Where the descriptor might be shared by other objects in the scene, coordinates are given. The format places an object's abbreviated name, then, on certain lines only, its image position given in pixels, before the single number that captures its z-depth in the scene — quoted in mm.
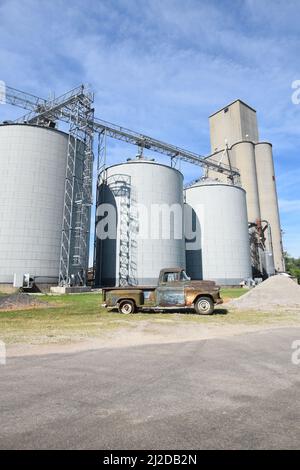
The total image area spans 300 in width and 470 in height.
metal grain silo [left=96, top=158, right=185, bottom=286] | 35125
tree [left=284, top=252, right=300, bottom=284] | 95225
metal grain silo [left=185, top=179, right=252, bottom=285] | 42469
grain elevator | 52344
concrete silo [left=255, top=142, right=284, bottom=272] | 54406
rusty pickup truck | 15352
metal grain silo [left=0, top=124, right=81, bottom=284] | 30125
